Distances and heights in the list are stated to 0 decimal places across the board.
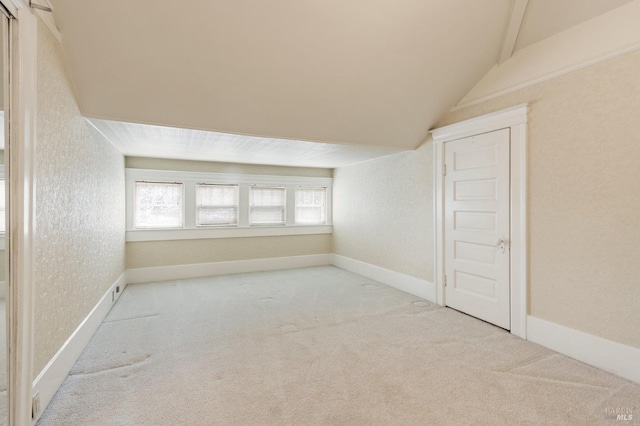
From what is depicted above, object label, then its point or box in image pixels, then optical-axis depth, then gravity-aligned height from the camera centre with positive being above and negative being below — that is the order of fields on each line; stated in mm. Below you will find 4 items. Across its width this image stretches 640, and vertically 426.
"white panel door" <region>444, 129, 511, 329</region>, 2977 -157
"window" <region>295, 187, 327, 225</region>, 6180 +130
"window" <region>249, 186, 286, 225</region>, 5758 +143
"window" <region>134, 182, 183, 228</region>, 4891 +124
